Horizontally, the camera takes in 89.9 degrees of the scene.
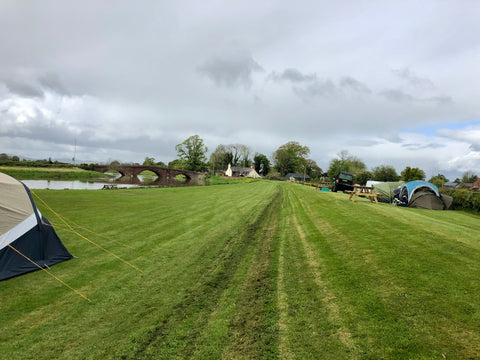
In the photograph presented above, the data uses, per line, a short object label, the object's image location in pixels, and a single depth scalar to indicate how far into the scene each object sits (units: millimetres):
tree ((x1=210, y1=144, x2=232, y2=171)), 132875
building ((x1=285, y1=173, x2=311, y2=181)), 110375
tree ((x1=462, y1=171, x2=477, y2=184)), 100750
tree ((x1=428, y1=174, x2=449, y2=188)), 75600
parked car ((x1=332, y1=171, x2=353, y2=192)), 36969
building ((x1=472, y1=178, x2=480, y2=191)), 74531
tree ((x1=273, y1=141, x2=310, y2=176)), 119562
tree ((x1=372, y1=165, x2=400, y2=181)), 78838
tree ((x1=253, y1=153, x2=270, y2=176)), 127062
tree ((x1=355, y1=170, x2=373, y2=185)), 75638
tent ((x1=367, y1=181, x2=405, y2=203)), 23906
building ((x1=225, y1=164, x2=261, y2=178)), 118500
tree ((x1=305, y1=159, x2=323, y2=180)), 127562
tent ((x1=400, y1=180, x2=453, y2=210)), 20203
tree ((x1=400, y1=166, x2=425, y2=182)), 59234
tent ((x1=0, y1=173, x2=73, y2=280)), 6164
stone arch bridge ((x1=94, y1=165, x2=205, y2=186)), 73738
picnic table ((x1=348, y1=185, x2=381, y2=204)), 17688
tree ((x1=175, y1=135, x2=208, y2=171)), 80312
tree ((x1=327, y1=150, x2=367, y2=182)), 92756
